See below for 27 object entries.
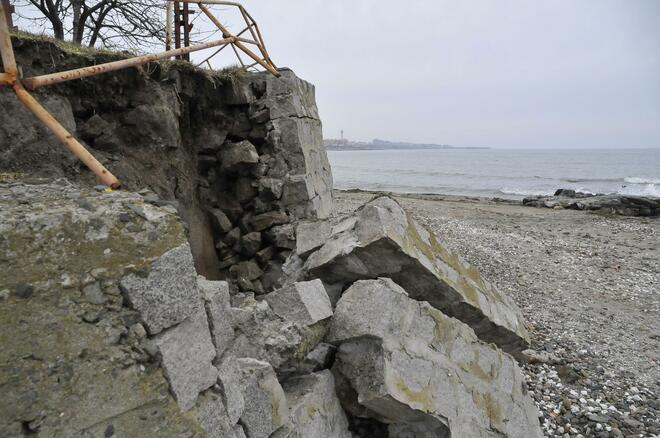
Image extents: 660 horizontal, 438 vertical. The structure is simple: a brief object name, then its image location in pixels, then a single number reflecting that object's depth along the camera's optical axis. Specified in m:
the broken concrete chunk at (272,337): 3.16
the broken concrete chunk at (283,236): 6.62
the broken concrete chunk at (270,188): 6.78
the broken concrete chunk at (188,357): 2.02
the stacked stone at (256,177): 6.77
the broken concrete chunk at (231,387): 2.33
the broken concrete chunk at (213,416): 2.13
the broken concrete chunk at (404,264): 4.19
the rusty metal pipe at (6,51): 2.17
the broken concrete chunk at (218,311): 2.54
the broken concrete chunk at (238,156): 6.74
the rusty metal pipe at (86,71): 2.41
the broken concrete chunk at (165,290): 1.94
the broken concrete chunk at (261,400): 2.59
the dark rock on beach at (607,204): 21.17
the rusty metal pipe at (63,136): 2.26
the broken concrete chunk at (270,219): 6.78
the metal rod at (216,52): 6.46
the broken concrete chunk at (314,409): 3.01
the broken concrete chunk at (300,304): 3.45
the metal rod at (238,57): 6.75
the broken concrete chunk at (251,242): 6.74
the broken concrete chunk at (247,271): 6.72
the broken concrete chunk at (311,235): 4.82
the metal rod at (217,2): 5.84
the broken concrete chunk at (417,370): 3.27
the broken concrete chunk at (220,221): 6.82
